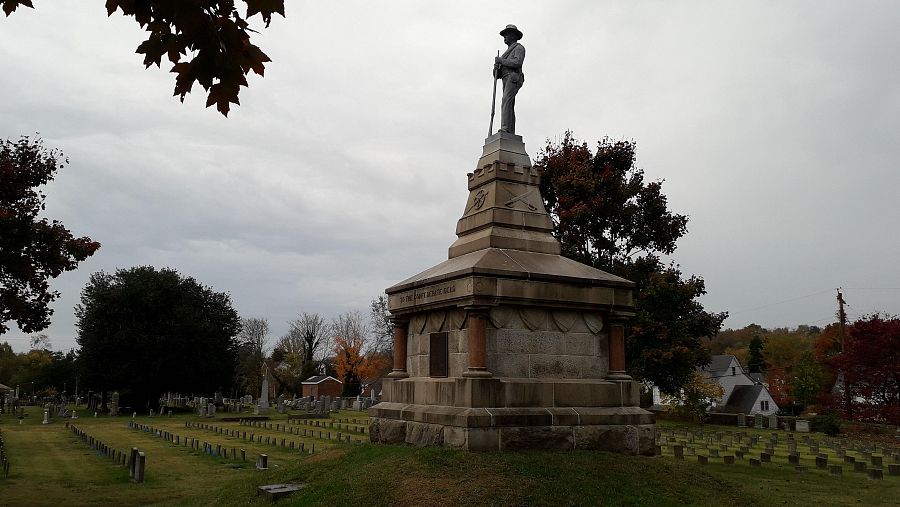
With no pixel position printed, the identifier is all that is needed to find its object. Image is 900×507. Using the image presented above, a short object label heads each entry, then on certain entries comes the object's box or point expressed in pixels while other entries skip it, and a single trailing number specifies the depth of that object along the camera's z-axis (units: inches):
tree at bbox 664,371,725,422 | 1445.7
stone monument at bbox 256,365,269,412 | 1808.6
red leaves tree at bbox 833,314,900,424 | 1397.6
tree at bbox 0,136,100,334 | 507.8
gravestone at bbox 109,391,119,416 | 1820.9
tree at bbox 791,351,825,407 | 1884.8
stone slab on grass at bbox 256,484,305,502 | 371.2
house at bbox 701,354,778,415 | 2288.4
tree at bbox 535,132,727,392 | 847.1
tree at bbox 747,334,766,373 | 3026.6
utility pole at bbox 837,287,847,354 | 1824.6
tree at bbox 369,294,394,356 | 2581.2
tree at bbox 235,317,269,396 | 2933.1
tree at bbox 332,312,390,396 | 2728.8
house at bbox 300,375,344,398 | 2679.6
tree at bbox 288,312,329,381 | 3189.0
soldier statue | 530.3
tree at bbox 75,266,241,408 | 1802.4
